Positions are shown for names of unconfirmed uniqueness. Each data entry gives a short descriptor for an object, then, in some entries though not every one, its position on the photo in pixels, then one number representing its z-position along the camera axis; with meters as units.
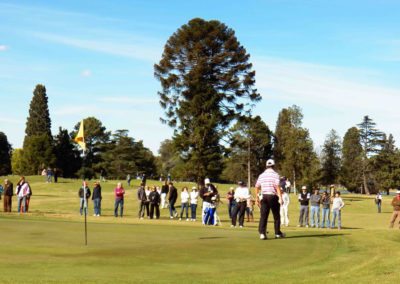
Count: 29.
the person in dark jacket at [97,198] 32.22
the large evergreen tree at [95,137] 132.21
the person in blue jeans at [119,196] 31.77
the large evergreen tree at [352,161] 121.25
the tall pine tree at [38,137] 103.25
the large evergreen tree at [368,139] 122.75
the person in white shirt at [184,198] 32.62
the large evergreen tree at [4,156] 128.75
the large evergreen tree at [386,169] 109.06
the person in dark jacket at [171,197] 32.84
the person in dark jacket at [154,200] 31.49
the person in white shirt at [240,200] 22.36
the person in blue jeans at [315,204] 28.83
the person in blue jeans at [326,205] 29.36
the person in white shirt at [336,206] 29.02
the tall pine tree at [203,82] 61.44
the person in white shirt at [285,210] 28.69
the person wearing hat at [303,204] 29.22
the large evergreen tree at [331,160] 116.44
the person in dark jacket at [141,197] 31.83
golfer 13.50
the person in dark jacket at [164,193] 37.35
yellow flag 14.22
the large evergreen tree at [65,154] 110.88
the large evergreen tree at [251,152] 109.41
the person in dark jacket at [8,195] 31.83
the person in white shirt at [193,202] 31.42
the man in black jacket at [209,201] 24.77
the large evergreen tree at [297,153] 95.06
